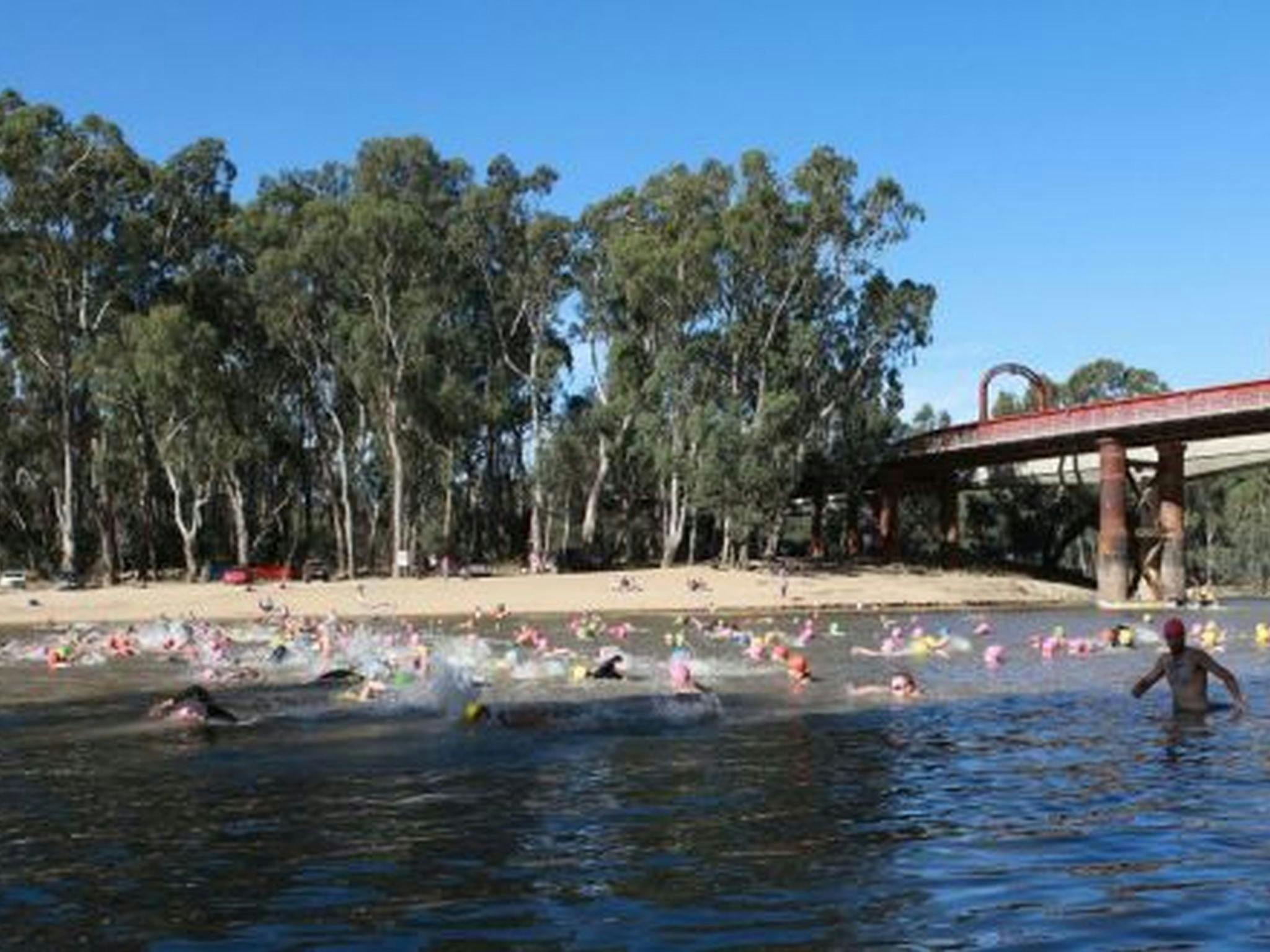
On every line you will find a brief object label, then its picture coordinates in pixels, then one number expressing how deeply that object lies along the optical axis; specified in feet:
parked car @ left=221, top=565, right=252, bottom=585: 226.79
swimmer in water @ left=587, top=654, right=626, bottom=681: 87.40
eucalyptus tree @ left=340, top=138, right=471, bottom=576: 232.73
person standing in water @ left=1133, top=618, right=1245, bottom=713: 62.64
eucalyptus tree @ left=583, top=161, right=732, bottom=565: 233.55
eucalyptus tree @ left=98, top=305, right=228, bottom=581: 227.20
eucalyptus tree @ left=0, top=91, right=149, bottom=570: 218.59
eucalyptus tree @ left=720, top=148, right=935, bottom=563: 235.81
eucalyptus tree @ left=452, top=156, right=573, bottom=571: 253.03
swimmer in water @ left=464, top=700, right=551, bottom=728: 65.41
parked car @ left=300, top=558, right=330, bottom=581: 244.01
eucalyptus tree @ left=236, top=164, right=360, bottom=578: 235.20
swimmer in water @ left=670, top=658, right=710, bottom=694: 74.43
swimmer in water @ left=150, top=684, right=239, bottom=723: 67.51
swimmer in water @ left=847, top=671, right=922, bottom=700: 77.25
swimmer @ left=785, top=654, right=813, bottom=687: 85.92
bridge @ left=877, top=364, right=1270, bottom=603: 205.87
